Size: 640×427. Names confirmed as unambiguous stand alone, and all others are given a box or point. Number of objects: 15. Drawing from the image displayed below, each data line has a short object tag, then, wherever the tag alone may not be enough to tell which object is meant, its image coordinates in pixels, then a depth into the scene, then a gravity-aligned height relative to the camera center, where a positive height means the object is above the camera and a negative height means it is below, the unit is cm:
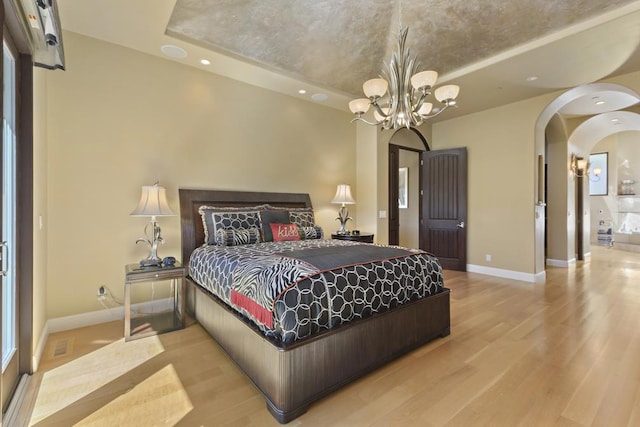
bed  174 -93
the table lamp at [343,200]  491 +20
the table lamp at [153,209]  298 +3
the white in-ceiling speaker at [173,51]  332 +185
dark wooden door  575 +10
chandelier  282 +118
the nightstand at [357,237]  467 -40
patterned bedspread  182 -51
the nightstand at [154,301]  278 -101
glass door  192 -4
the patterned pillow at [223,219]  349 -9
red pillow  371 -26
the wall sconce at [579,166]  639 +100
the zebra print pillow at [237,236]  334 -28
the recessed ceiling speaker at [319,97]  465 +184
